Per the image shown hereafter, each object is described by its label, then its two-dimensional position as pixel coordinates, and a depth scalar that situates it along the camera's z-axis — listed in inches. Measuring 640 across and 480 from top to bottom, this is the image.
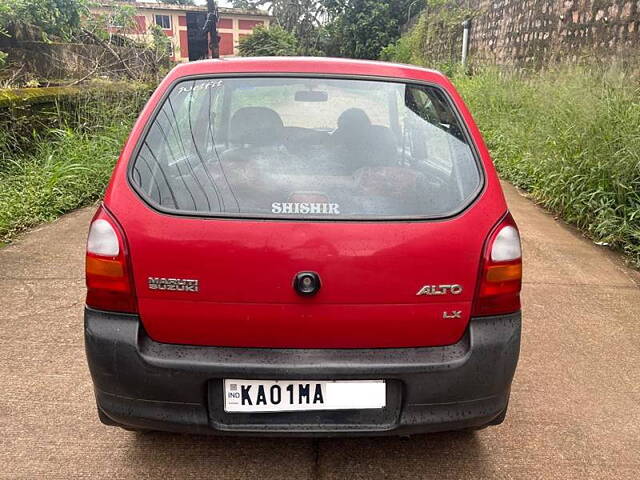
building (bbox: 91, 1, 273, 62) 1846.7
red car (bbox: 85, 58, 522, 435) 70.9
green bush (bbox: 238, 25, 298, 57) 1235.2
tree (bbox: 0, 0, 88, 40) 343.3
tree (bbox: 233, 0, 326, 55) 1507.1
